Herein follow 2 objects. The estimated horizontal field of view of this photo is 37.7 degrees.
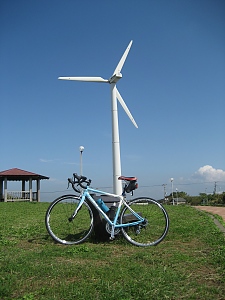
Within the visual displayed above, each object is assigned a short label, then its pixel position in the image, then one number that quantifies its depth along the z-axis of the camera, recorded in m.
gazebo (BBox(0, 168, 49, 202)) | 26.80
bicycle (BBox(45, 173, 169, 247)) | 5.11
